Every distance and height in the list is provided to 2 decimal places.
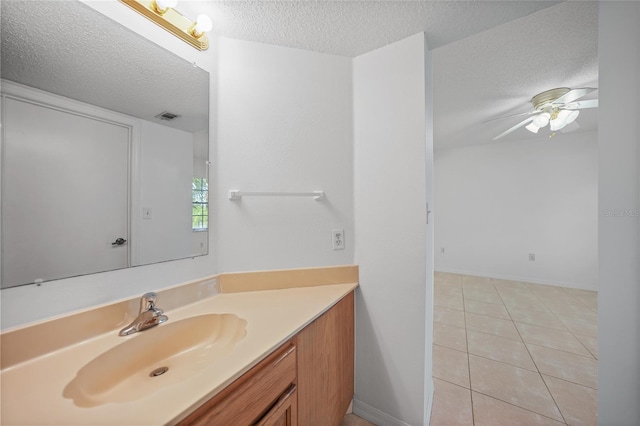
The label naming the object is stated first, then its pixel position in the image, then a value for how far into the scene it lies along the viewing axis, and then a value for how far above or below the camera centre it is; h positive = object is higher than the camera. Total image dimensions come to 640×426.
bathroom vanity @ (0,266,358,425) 0.54 -0.43
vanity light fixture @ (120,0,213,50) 0.95 +0.86
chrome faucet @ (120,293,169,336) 0.85 -0.38
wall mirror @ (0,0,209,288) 0.69 +0.25
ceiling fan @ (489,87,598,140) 2.05 +1.01
